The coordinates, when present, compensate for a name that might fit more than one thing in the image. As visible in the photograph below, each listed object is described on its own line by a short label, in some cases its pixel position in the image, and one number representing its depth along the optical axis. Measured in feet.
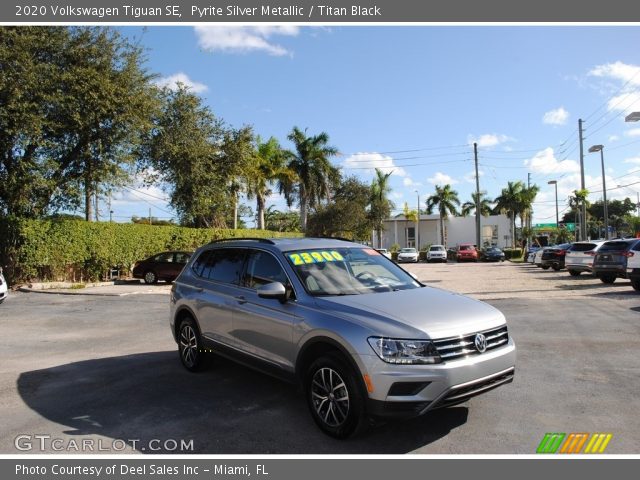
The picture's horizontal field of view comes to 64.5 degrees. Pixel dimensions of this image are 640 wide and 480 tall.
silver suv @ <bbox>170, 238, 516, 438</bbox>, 13.19
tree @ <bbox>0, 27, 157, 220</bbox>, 59.47
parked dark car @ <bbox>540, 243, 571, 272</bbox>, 91.30
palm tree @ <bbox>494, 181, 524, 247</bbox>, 225.15
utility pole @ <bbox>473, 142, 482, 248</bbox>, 172.96
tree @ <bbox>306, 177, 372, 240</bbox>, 161.79
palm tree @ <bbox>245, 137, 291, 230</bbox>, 132.64
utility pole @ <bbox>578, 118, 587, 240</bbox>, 119.65
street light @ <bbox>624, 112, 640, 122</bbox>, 67.10
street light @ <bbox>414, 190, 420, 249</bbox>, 243.23
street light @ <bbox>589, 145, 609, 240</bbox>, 102.89
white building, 247.09
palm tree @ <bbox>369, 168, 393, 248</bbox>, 192.75
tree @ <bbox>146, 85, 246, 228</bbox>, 84.23
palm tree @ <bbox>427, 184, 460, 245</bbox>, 222.89
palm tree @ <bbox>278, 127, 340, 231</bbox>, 155.02
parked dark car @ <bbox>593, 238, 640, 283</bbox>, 55.88
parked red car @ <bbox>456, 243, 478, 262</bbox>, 158.61
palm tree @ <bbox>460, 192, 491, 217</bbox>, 238.27
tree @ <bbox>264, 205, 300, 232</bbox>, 296.10
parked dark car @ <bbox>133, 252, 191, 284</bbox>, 68.85
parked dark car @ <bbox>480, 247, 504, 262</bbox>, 155.02
